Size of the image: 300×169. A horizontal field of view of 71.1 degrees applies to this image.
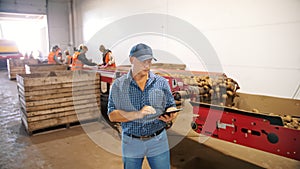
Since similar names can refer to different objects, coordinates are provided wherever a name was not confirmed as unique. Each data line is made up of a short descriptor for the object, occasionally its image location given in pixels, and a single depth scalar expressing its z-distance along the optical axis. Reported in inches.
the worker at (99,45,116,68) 202.7
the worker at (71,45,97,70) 225.5
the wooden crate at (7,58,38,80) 370.9
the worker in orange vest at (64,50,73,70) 286.8
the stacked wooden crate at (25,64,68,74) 245.8
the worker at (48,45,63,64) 313.1
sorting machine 70.8
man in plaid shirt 60.7
